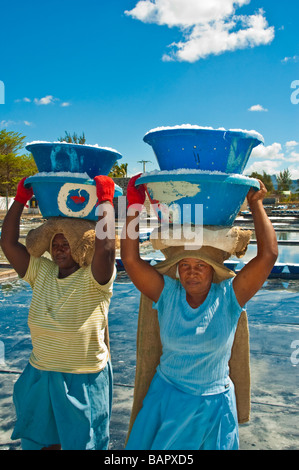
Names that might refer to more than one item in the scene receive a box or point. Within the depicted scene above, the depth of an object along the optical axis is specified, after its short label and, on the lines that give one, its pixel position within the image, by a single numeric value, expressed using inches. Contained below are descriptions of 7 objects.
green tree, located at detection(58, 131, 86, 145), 1626.8
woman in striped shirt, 71.6
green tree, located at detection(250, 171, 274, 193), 2436.0
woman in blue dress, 61.9
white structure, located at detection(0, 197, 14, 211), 1231.8
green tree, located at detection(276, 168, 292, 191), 2679.6
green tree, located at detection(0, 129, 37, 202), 1295.5
